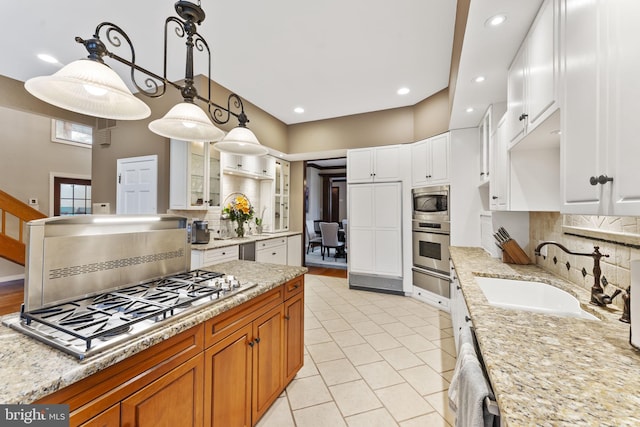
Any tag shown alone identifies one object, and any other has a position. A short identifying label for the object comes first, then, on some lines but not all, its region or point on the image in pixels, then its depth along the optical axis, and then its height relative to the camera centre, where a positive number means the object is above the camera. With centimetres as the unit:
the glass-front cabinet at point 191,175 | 327 +52
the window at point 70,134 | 548 +176
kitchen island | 74 -55
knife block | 220 -31
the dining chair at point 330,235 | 685 -53
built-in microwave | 352 +19
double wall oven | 352 -32
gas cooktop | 85 -40
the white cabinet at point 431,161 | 352 +78
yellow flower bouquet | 386 +4
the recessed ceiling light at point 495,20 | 150 +115
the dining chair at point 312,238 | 756 -70
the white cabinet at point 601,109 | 72 +35
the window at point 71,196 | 557 +40
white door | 348 +40
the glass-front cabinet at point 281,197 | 504 +36
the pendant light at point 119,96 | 102 +55
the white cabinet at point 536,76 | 121 +78
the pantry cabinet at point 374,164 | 411 +83
